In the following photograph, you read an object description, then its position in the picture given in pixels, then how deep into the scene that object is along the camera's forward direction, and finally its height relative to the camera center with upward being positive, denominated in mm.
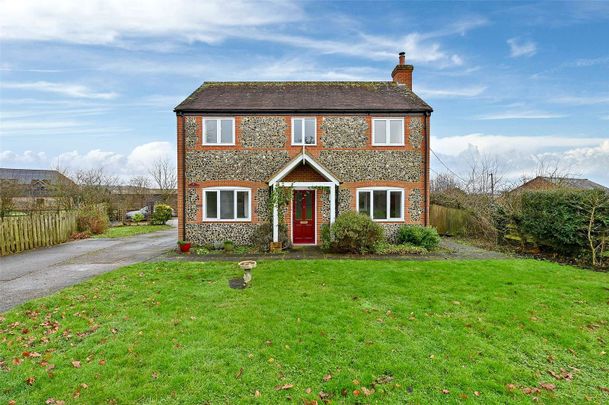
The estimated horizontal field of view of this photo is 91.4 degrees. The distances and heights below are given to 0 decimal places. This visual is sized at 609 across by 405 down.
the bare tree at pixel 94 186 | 24625 +1005
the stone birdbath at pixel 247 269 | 7756 -1920
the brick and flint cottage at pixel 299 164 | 14070 +1558
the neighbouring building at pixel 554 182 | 16328 +762
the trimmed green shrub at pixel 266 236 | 13023 -1791
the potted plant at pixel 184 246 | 12852 -2124
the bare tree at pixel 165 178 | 36156 +2381
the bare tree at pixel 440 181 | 34784 +1830
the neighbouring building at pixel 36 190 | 20022 +618
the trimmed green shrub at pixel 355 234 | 12055 -1545
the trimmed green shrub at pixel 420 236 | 13156 -1830
